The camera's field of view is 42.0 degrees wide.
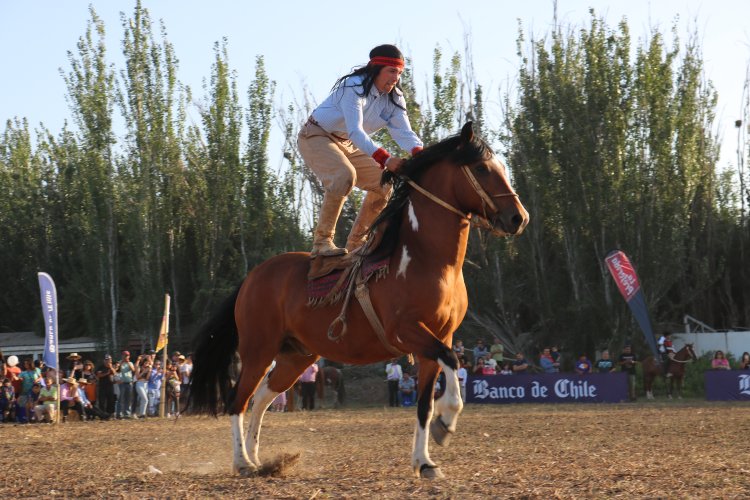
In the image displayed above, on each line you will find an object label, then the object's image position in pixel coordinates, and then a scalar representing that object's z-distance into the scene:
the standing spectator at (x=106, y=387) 23.72
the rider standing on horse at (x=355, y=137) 8.25
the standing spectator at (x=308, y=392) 26.83
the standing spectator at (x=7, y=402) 21.48
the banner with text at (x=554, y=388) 25.94
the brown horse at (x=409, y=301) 7.30
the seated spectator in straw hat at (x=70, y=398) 22.12
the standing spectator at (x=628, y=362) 26.71
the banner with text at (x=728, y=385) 24.47
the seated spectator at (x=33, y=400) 21.31
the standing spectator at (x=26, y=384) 21.55
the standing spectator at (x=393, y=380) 27.25
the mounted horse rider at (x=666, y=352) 27.69
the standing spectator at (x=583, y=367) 26.97
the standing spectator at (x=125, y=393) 23.59
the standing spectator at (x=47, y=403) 20.98
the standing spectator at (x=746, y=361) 25.39
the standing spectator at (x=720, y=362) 26.84
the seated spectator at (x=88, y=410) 22.59
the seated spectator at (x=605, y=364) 27.86
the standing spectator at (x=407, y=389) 27.31
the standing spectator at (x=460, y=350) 25.67
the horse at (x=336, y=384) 29.25
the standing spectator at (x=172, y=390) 24.50
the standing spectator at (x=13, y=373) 22.14
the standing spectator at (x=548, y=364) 27.94
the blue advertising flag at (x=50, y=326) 20.14
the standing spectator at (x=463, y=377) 26.46
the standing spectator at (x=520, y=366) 28.52
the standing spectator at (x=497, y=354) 29.33
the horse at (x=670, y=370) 27.09
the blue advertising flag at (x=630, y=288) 27.50
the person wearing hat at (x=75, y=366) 23.33
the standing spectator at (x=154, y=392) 24.06
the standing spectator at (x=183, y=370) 24.77
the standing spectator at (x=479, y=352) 28.61
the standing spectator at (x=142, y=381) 23.61
